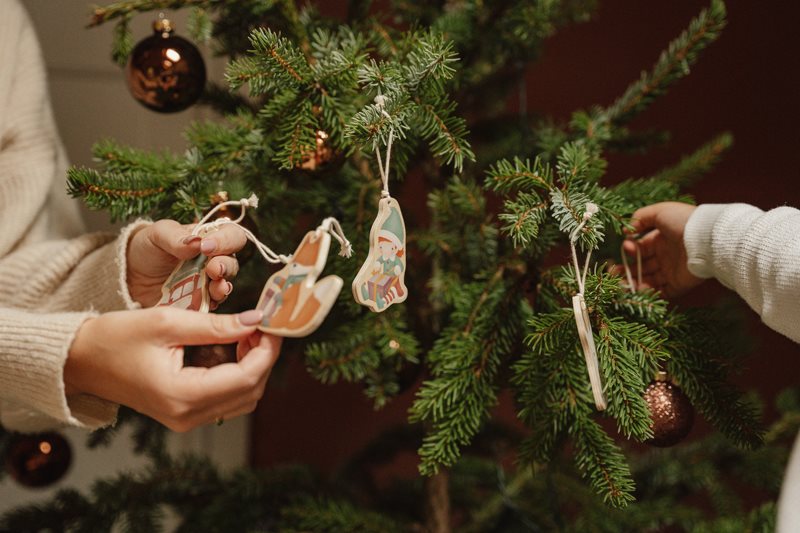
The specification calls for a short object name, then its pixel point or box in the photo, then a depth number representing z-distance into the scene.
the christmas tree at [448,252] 0.56
